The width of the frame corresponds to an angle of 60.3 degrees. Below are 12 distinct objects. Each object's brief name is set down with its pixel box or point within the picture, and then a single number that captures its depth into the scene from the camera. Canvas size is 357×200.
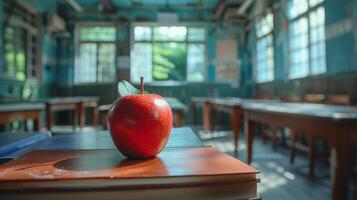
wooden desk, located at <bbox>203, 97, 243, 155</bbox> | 4.12
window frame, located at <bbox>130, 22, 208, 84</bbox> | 9.15
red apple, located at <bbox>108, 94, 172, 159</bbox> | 0.64
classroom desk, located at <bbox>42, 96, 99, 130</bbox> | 5.04
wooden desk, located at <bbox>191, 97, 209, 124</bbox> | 8.43
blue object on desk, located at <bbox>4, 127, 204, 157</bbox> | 0.87
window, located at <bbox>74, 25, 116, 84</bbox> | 9.08
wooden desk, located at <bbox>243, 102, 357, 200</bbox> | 1.56
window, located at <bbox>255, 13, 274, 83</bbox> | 7.27
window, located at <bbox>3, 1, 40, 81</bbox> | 6.09
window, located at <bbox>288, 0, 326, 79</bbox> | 4.94
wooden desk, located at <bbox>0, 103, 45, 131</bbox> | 2.83
